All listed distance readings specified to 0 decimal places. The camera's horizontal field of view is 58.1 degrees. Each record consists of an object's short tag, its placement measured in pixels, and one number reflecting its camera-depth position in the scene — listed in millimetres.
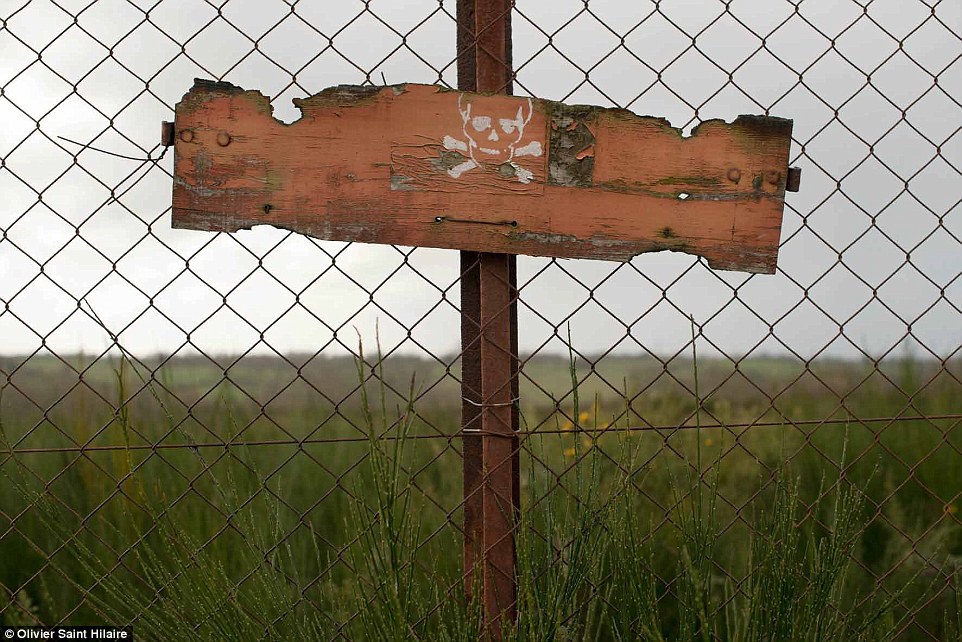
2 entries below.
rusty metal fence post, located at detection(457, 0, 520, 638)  1750
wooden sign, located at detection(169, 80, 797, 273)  1696
